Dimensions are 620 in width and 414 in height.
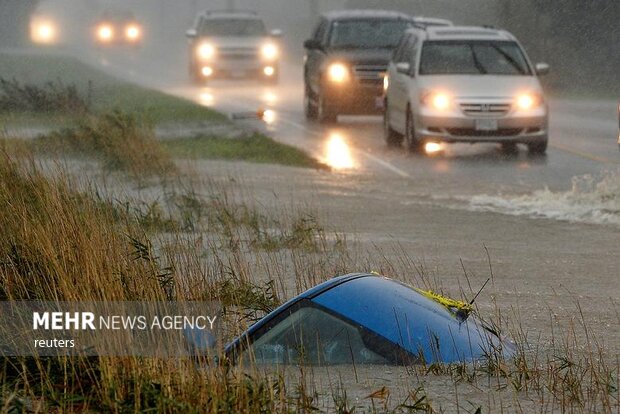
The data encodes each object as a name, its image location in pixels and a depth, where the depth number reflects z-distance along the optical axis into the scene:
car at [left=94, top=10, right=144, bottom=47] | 75.25
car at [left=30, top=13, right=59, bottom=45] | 91.75
